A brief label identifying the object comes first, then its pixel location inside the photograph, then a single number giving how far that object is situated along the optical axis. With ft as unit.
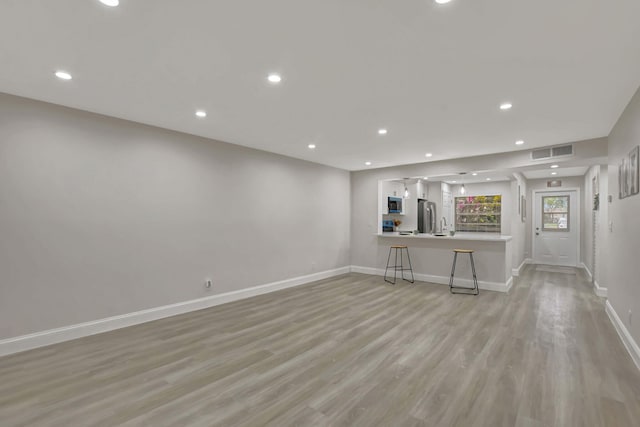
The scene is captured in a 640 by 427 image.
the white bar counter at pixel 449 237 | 18.98
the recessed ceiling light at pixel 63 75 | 8.79
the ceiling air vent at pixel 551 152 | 15.81
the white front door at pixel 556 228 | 28.40
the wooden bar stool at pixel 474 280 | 18.52
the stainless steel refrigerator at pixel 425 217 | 27.09
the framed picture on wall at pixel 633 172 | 9.46
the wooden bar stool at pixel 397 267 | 22.12
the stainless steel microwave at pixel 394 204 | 25.54
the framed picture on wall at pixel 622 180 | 11.07
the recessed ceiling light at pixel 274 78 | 8.93
